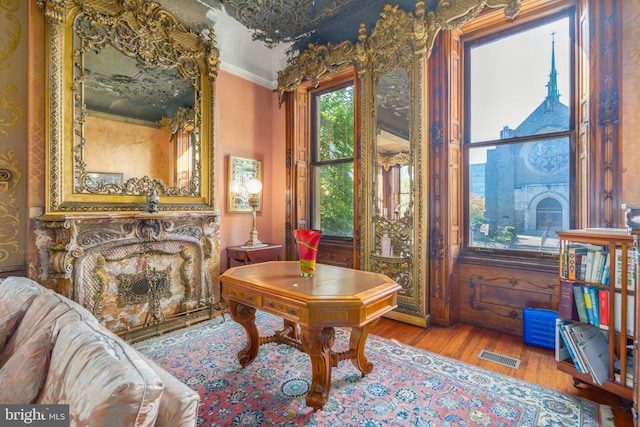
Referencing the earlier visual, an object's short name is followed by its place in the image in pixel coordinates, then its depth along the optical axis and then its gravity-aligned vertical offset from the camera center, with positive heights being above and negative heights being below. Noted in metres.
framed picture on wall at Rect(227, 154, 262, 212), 4.05 +0.49
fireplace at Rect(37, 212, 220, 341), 2.51 -0.53
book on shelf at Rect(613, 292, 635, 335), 1.75 -0.64
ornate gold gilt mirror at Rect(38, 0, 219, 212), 2.57 +1.11
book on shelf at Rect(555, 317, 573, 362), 2.03 -0.98
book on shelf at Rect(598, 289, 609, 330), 1.87 -0.63
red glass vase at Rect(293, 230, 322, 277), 2.06 -0.26
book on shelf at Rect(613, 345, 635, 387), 1.76 -1.00
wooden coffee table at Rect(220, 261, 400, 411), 1.63 -0.57
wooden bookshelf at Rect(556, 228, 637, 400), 1.76 -0.52
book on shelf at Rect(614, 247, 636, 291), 1.72 -0.35
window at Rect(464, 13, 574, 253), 2.74 +0.79
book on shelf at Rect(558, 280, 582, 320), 2.02 -0.65
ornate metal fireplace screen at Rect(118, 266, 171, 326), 2.87 -0.80
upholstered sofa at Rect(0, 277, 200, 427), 0.70 -0.47
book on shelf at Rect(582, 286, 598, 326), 1.93 -0.64
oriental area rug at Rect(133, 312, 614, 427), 1.71 -1.23
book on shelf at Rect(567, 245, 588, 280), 2.01 -0.34
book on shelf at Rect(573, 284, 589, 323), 1.98 -0.64
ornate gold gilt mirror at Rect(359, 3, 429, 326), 3.17 +0.65
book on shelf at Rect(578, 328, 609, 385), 1.85 -0.95
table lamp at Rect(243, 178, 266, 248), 4.02 +0.16
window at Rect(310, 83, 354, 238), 4.13 +0.77
